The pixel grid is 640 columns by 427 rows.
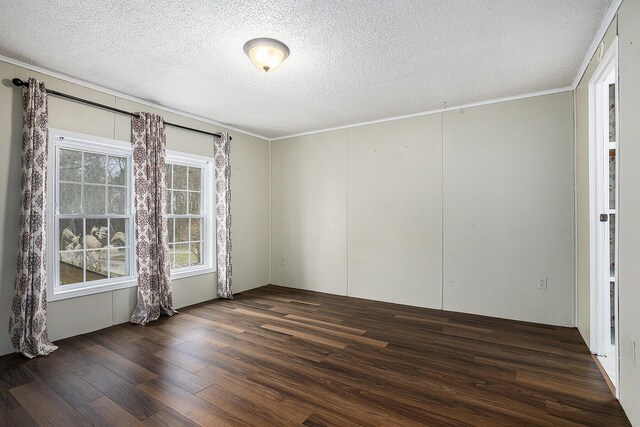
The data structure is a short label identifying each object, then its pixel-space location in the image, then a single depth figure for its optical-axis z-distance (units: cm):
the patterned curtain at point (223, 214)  458
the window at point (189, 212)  423
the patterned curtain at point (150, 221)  361
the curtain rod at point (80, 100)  275
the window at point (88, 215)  307
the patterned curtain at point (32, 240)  270
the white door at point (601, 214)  261
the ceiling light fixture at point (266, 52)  243
